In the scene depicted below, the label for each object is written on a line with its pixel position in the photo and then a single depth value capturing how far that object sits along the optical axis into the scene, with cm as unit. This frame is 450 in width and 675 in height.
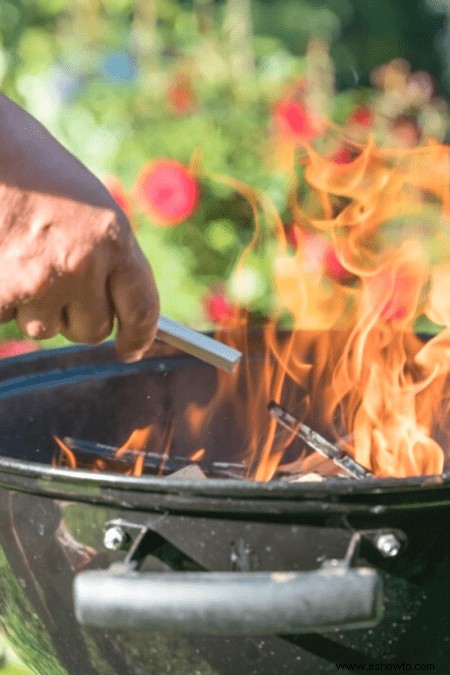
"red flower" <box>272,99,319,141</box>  609
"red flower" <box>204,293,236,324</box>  585
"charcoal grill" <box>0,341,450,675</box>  236
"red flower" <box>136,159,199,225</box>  587
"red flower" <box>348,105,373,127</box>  670
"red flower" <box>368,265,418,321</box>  442
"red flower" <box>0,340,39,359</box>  589
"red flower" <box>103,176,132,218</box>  588
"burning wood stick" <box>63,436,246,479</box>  384
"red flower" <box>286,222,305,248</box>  658
